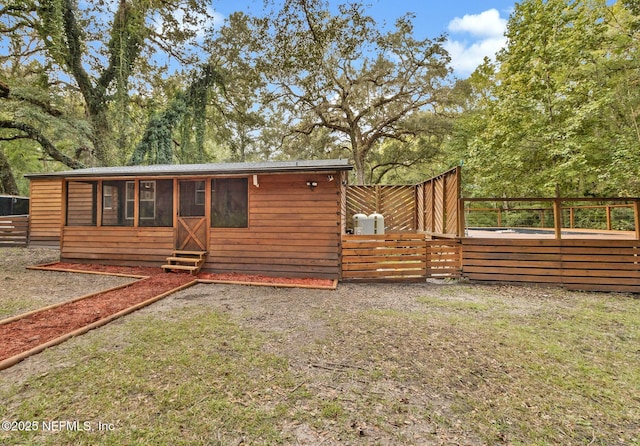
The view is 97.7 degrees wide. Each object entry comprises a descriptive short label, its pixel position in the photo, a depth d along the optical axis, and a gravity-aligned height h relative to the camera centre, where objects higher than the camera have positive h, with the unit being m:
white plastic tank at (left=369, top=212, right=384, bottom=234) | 9.23 +0.36
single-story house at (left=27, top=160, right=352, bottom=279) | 6.35 +0.43
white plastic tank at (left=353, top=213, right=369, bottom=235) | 9.26 +0.37
